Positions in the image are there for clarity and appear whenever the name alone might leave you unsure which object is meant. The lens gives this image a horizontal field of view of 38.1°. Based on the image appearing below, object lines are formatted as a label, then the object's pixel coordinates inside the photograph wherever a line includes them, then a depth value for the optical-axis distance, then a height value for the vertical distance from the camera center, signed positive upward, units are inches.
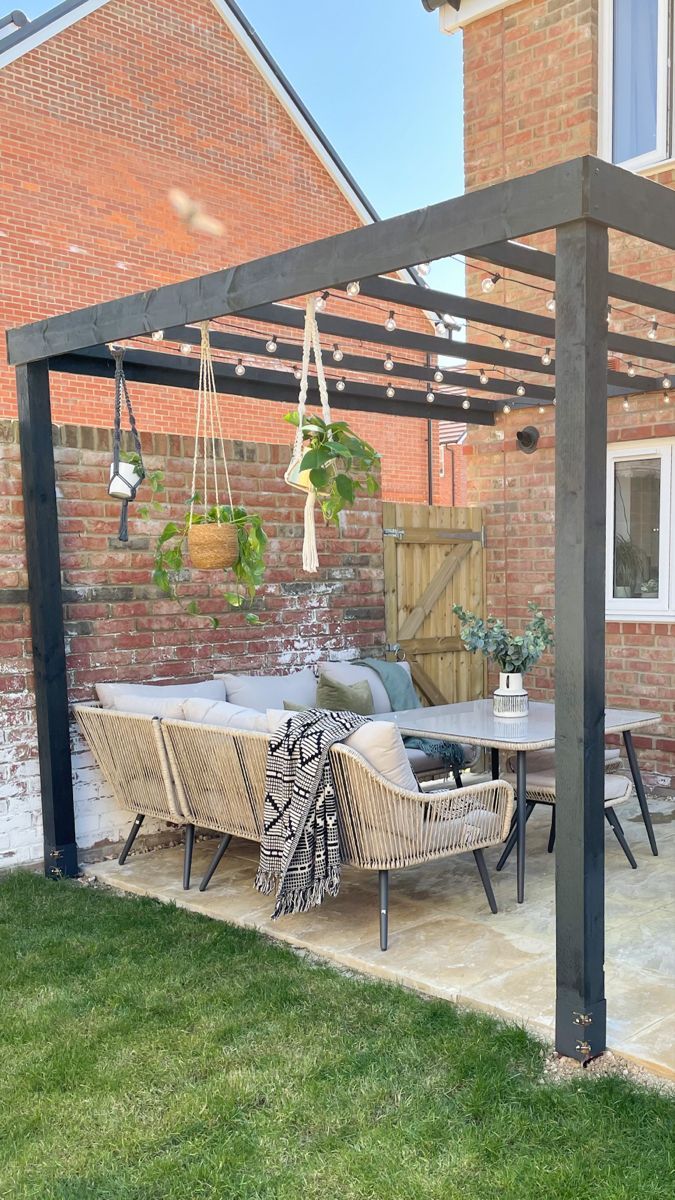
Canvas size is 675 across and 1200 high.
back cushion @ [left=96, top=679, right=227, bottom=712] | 189.8 -30.3
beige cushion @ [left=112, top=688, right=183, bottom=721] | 174.7 -30.4
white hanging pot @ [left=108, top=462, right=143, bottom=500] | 178.1 +10.7
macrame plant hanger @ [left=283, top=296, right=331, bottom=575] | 141.5 +9.5
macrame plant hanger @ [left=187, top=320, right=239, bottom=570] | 164.4 -0.1
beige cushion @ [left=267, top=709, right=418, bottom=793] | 140.8 -30.8
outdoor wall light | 272.1 +26.3
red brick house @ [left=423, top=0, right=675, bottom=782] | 243.0 +99.2
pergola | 104.0 +31.8
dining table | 166.4 -36.9
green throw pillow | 208.8 -34.6
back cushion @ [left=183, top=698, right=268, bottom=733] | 156.8 -29.2
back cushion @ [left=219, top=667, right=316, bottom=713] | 205.6 -32.9
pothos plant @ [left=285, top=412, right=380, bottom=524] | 144.7 +12.5
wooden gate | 263.7 -15.6
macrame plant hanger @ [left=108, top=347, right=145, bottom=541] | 177.9 +12.2
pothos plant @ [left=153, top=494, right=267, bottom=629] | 172.6 -2.3
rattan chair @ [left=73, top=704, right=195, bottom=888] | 173.6 -41.1
